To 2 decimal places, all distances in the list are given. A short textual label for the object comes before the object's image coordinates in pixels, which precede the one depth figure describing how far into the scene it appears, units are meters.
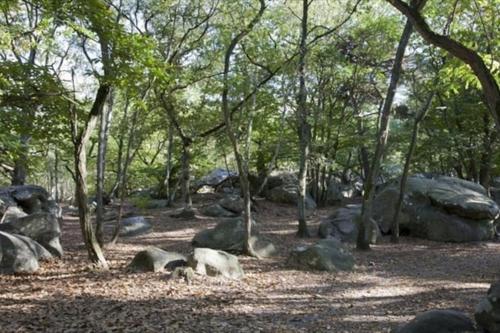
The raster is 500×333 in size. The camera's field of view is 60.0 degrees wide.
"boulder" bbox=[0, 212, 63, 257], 11.19
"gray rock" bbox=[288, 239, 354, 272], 10.23
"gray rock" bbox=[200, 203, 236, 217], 20.03
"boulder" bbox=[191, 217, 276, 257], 12.04
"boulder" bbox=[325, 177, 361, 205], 25.96
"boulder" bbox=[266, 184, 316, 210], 24.25
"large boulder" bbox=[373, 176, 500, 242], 15.11
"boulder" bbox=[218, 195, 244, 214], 20.47
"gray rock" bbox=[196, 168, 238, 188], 29.08
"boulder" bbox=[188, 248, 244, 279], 8.97
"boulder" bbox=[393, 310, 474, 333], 4.90
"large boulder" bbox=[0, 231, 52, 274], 9.10
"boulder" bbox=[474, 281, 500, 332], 4.82
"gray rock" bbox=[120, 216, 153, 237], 15.29
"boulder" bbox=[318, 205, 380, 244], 14.64
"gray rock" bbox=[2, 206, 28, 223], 14.33
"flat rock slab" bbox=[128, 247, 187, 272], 9.26
